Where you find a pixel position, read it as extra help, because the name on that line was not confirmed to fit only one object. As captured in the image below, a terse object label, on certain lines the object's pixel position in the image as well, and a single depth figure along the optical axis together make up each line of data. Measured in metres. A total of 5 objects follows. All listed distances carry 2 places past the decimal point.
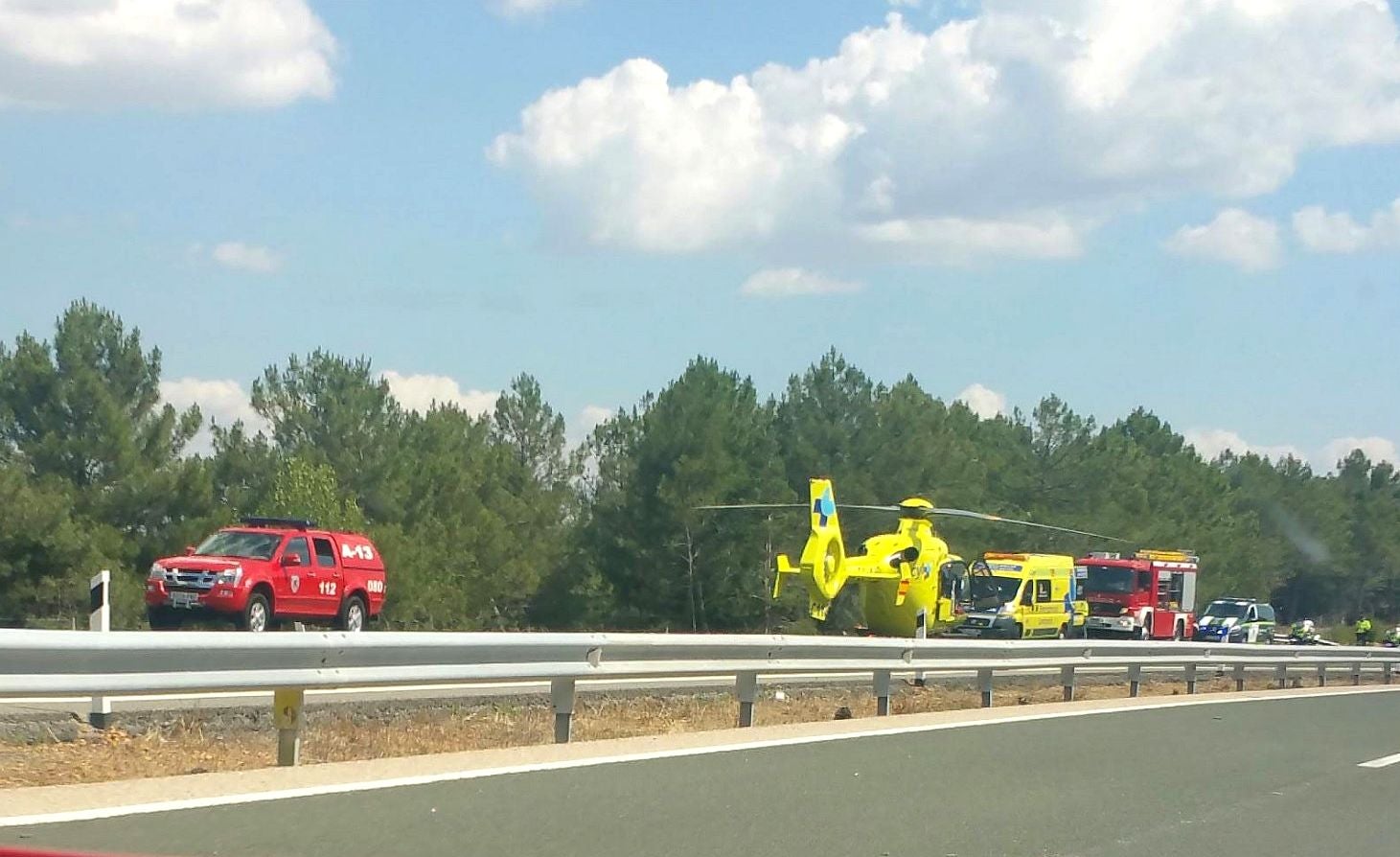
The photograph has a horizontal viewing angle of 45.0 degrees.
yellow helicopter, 33.12
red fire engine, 51.34
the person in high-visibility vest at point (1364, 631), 51.59
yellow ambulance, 41.66
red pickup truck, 24.12
